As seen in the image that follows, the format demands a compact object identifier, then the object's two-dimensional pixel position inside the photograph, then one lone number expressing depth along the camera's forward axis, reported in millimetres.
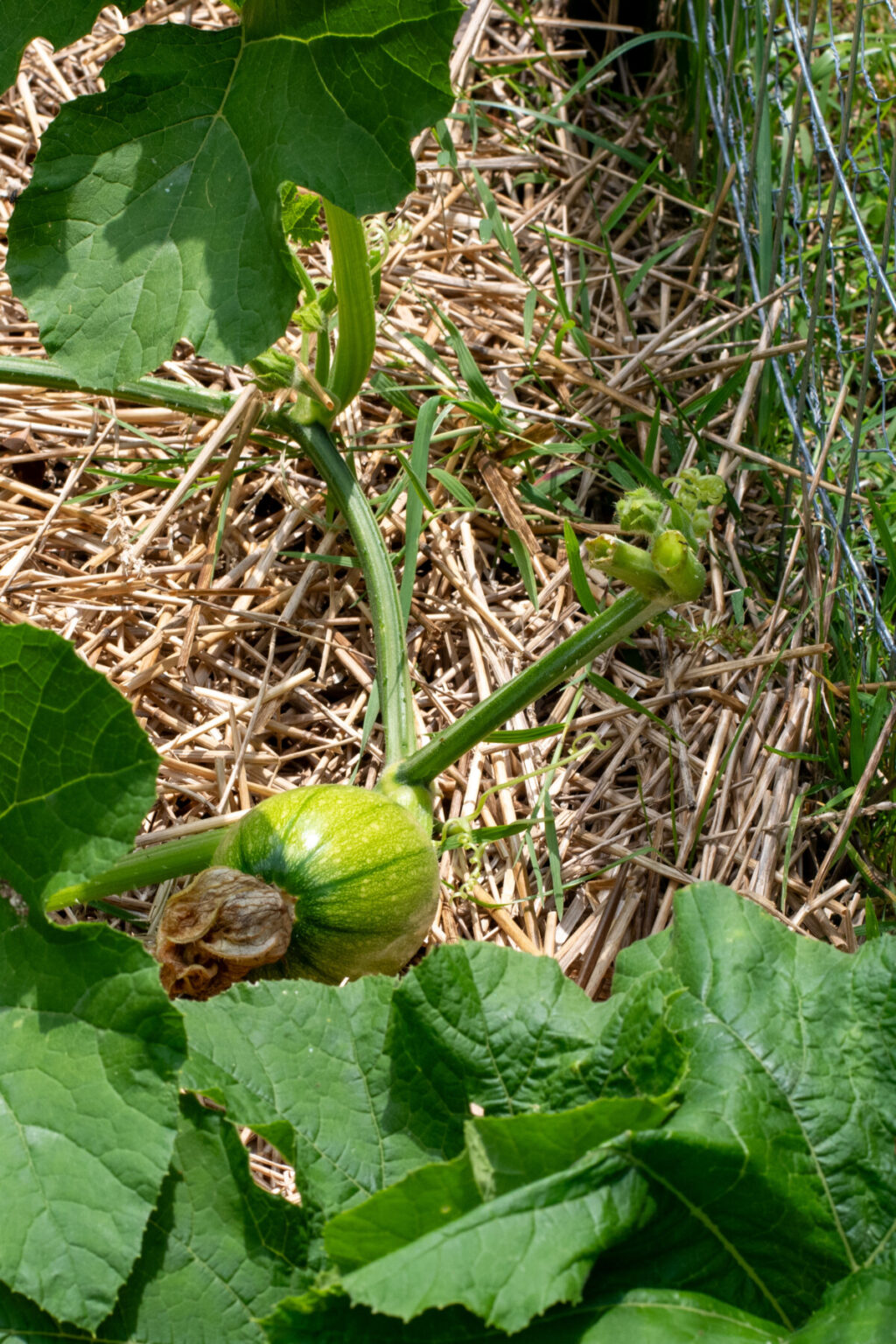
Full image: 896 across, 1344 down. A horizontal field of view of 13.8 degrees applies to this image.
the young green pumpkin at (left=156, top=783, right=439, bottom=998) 1644
